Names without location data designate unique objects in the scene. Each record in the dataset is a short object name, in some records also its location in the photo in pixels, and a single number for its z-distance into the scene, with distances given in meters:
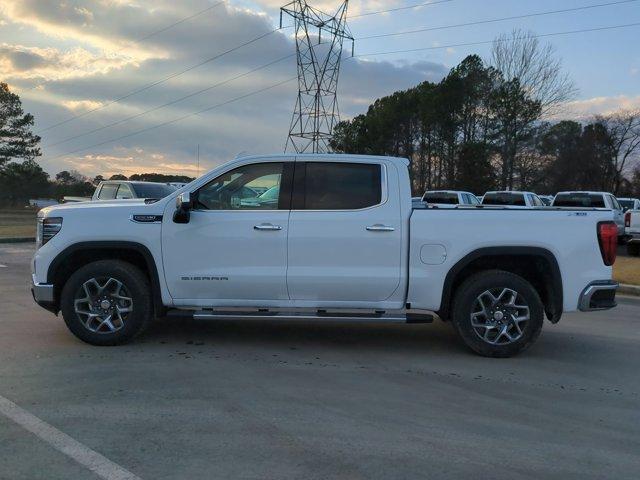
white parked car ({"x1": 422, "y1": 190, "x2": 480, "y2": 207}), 24.19
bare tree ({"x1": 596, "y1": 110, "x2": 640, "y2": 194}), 66.88
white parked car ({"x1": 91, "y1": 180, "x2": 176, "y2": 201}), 16.22
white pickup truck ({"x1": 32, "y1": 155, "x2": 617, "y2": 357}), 5.82
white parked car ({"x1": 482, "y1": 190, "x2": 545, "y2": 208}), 21.78
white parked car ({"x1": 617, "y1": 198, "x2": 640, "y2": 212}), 28.33
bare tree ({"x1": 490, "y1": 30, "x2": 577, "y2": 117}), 44.31
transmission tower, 35.16
